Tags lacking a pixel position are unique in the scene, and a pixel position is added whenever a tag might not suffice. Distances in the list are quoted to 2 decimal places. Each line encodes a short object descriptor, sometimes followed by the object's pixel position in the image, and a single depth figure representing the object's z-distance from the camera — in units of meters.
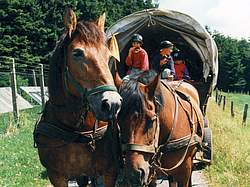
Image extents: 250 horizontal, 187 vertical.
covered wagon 7.54
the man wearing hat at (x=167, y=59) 6.31
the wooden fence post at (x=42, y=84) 14.12
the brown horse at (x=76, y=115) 4.14
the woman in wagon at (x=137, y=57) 6.83
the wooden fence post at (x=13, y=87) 12.55
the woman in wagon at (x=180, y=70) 7.91
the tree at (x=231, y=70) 76.69
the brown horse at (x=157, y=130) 4.40
